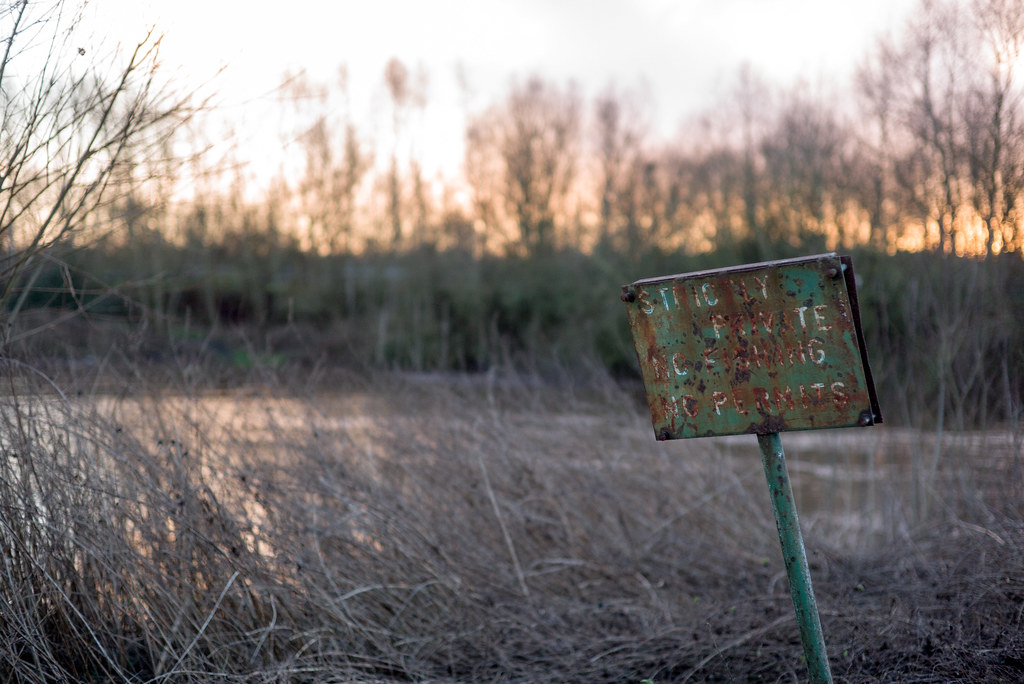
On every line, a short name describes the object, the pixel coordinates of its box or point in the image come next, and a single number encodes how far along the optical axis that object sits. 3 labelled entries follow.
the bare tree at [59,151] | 3.28
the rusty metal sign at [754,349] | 2.43
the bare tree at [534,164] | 29.80
